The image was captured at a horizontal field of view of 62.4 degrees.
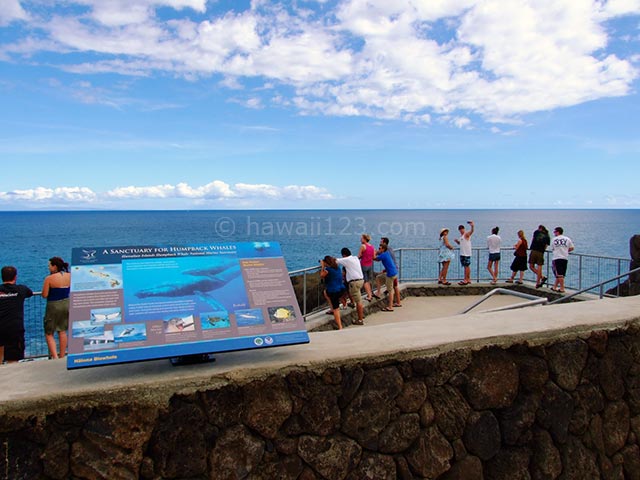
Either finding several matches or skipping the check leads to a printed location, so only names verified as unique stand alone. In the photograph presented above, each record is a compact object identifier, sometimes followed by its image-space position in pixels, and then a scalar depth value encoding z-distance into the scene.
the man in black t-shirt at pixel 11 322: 6.50
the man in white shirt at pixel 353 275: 10.50
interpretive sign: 3.04
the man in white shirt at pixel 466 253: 14.80
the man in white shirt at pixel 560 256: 13.14
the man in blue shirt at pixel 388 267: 11.79
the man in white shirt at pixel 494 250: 14.98
